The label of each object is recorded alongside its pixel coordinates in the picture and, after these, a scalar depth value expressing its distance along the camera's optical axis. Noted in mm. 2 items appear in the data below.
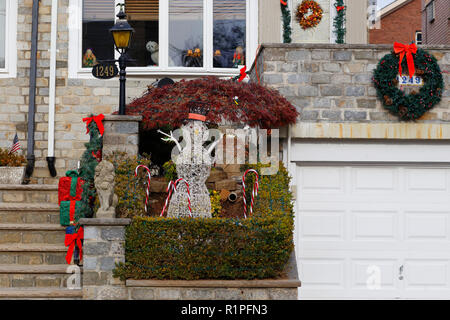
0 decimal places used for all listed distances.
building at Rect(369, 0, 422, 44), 26344
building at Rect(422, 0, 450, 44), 19181
